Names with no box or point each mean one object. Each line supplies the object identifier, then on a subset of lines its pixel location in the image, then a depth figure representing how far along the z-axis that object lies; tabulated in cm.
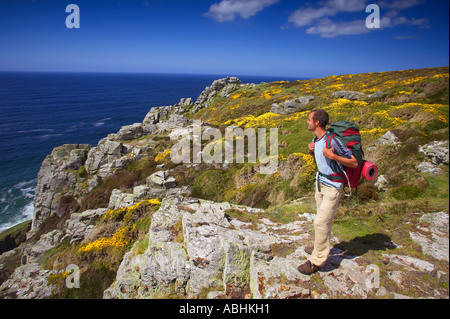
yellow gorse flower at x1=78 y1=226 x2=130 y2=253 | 1270
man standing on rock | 498
